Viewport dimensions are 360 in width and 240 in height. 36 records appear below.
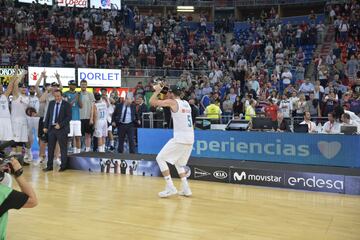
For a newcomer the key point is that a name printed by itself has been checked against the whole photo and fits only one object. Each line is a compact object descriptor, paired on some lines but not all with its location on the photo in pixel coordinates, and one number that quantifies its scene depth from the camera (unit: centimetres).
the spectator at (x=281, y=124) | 1173
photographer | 331
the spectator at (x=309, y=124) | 1145
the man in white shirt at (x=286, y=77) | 1863
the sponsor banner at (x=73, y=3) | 2637
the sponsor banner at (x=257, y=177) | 894
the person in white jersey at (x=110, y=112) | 1352
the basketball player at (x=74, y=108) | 1175
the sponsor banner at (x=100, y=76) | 1934
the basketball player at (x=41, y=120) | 1164
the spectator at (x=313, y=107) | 1412
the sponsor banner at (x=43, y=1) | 2548
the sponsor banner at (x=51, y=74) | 1811
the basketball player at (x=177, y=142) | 811
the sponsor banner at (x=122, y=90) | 1966
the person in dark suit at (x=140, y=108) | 1384
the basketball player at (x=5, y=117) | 1097
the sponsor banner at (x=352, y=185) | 827
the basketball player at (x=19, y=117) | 1137
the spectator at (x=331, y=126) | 1093
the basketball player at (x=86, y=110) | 1193
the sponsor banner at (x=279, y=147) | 1020
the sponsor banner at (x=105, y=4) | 2755
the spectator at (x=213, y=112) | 1431
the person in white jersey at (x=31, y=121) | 1188
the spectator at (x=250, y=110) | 1379
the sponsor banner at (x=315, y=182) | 843
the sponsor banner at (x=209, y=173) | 951
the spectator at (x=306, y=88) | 1636
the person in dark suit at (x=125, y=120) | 1228
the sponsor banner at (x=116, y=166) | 1038
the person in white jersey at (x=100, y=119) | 1226
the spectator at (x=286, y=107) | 1397
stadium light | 3392
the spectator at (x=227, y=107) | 1566
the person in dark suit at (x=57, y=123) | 1059
